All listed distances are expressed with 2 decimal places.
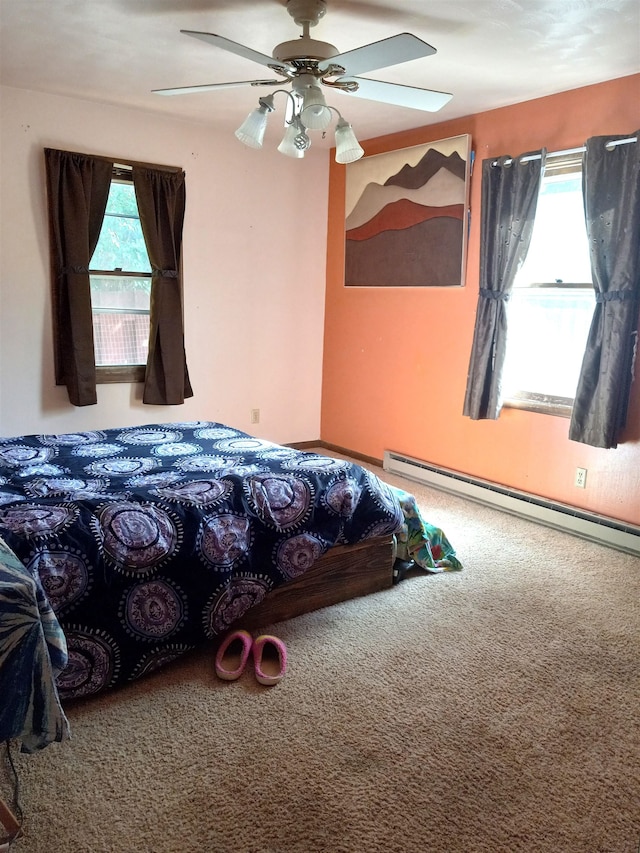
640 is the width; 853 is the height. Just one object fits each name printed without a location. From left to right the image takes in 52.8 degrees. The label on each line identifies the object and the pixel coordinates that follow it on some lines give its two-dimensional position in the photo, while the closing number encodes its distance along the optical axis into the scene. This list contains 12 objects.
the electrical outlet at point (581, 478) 3.47
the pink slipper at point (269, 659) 2.12
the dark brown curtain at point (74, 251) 3.75
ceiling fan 2.12
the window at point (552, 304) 3.45
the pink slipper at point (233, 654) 2.12
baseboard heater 3.28
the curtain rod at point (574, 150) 3.04
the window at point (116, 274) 3.79
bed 1.88
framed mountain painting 3.93
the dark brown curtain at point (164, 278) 4.07
